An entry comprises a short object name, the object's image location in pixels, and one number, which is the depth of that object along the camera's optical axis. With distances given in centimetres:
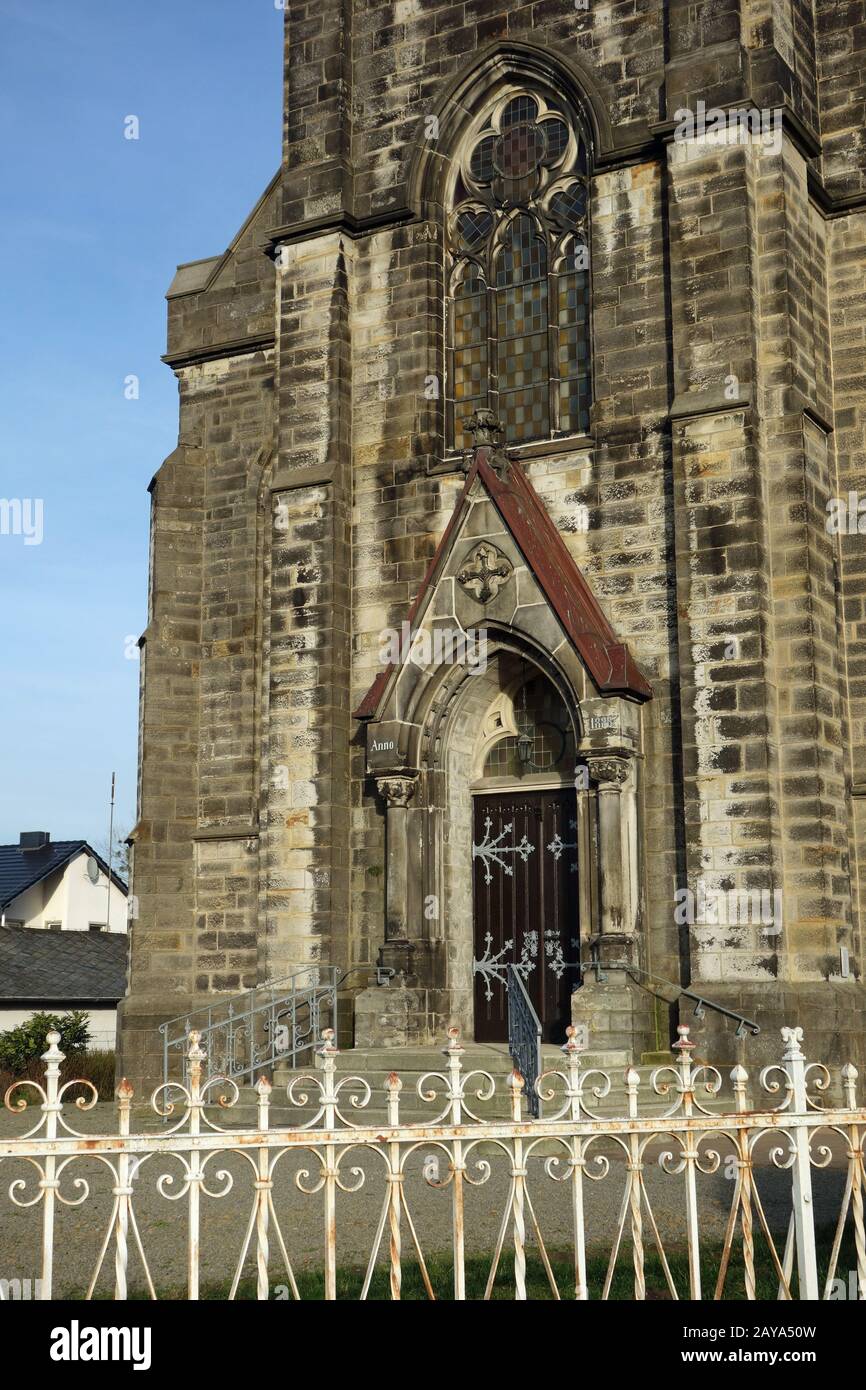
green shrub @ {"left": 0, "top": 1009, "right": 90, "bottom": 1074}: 2202
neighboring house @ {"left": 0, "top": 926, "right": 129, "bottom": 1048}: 3152
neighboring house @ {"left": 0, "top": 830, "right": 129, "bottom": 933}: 4097
